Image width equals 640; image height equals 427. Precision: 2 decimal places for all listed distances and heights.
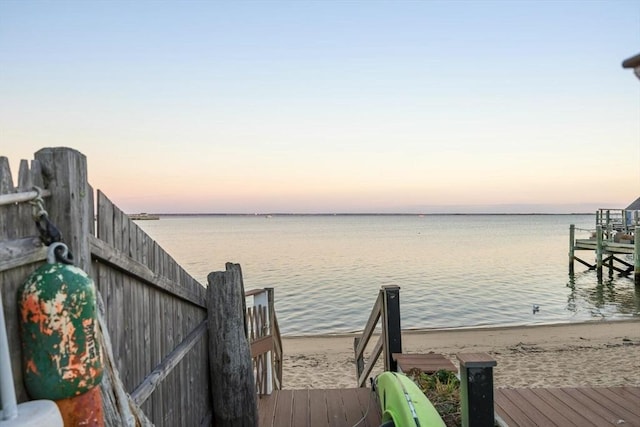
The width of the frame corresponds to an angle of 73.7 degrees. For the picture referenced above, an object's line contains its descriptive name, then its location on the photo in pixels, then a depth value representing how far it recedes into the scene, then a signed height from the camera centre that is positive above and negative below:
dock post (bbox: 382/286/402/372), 5.93 -1.62
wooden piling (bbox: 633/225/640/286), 25.14 -3.21
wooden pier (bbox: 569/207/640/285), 26.25 -2.52
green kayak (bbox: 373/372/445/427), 3.57 -1.76
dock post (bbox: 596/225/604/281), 28.73 -2.98
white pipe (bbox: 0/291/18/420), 1.44 -0.58
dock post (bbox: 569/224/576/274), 32.56 -3.71
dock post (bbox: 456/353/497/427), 3.30 -1.44
